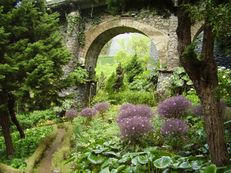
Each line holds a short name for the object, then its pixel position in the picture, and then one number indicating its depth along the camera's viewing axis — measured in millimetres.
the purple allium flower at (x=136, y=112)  7438
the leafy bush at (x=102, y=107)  10883
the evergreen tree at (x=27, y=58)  7357
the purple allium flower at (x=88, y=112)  10492
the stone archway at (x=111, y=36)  13250
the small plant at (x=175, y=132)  6324
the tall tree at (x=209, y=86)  4547
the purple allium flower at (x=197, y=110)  7546
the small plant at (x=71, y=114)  12077
